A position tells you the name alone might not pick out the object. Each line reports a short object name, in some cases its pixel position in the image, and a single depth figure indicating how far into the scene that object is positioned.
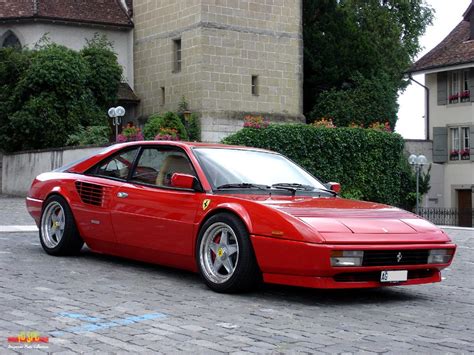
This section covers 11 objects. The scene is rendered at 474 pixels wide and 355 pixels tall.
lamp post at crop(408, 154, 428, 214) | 37.28
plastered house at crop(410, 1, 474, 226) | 41.41
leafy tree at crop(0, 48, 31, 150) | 35.56
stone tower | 37.56
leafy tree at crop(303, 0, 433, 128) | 44.50
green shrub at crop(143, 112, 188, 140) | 30.92
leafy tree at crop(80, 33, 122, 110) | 37.41
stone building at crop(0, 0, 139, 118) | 40.28
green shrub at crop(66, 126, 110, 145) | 32.84
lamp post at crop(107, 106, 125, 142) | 31.39
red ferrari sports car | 7.34
